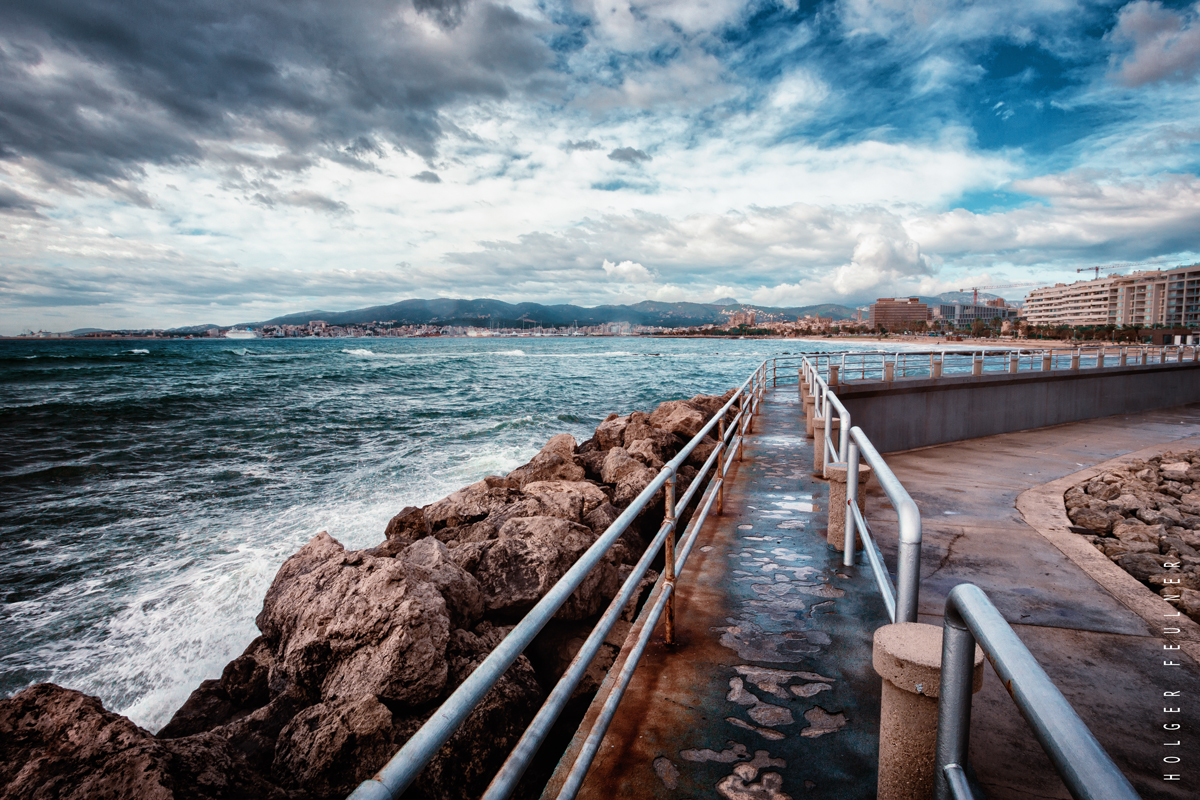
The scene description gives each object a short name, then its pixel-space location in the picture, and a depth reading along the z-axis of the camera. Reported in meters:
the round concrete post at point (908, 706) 1.72
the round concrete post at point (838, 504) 4.79
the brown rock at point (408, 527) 7.68
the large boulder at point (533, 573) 4.86
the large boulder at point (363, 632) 3.48
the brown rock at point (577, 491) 7.34
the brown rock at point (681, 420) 12.36
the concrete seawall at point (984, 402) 14.80
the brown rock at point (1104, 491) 8.75
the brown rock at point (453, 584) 4.39
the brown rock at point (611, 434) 12.50
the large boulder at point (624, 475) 8.05
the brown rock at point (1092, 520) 7.23
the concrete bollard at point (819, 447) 7.51
